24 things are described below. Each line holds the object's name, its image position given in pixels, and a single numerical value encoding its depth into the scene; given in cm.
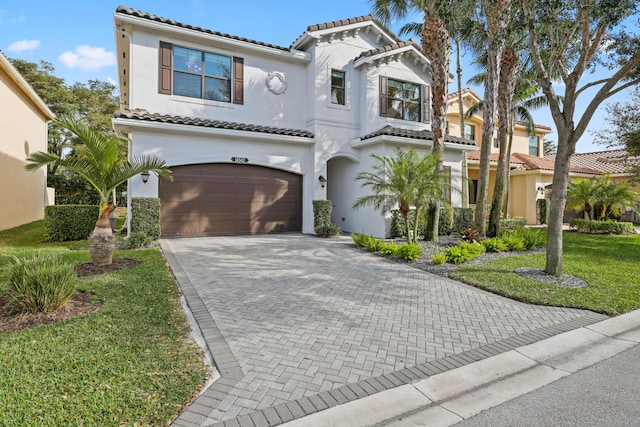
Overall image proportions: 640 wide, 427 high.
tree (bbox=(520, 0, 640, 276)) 704
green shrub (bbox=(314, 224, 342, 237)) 1329
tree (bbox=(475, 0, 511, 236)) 1128
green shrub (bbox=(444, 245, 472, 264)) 901
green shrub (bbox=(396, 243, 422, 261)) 924
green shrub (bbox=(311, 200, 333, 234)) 1390
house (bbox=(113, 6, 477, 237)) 1236
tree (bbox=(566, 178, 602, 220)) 1692
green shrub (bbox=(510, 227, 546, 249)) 1138
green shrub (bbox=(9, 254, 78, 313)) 471
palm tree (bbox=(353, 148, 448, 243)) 1015
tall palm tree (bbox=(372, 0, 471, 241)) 1173
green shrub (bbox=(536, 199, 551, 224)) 2164
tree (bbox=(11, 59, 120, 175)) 2495
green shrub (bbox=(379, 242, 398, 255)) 984
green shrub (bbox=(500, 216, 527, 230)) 1729
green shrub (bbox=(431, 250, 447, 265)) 876
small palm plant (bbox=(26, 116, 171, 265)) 740
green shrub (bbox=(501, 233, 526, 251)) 1097
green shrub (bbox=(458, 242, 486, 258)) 972
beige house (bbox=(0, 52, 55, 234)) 1381
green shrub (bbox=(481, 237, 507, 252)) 1074
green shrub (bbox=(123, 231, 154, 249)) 1026
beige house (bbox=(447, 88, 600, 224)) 2177
